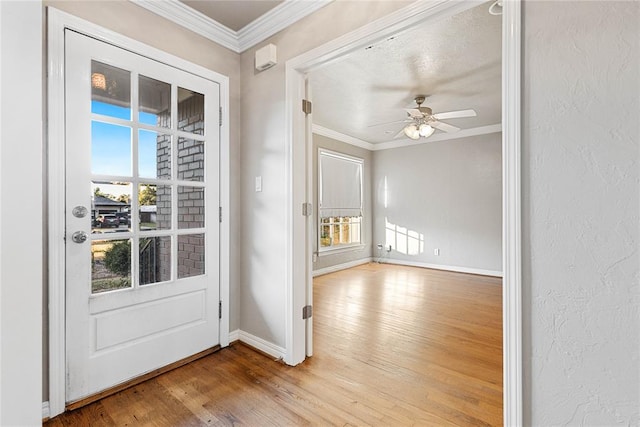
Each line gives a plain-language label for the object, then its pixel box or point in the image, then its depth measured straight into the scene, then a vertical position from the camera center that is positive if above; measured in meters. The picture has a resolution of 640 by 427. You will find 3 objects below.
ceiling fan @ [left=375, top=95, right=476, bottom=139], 3.58 +1.15
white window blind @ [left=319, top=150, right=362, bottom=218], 5.41 +0.55
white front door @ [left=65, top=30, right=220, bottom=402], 1.72 +0.01
